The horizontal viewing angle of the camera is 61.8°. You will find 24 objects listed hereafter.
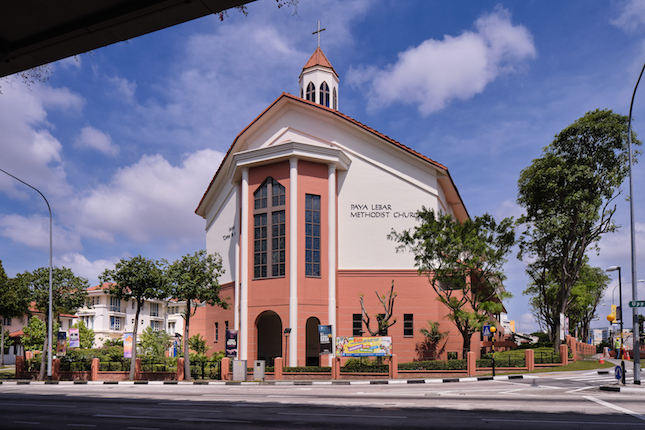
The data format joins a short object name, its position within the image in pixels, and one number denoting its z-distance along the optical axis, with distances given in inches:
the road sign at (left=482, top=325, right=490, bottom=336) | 1248.6
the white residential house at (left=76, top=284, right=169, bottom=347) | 3408.0
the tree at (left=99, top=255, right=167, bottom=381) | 1394.4
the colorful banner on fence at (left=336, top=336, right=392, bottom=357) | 1257.8
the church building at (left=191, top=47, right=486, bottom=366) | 1414.9
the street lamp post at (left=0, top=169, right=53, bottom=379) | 1469.0
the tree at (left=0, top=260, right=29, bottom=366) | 1643.7
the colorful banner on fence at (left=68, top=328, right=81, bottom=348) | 1528.1
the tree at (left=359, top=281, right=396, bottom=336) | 1350.5
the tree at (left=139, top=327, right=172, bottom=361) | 2041.1
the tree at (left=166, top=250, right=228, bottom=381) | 1347.2
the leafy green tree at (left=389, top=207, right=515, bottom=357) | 1264.8
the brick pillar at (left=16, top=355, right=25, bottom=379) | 1694.4
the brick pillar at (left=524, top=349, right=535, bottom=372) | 1221.3
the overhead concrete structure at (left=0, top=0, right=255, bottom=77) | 261.7
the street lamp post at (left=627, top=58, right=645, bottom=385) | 903.1
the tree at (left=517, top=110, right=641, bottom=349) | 1537.9
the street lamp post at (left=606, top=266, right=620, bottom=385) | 1186.6
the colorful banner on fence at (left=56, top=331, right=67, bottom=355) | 1558.8
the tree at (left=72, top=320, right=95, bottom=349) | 2689.5
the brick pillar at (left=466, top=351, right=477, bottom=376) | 1170.6
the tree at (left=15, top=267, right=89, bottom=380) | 1582.2
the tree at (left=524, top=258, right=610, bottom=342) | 2213.3
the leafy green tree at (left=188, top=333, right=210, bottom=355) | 1776.6
